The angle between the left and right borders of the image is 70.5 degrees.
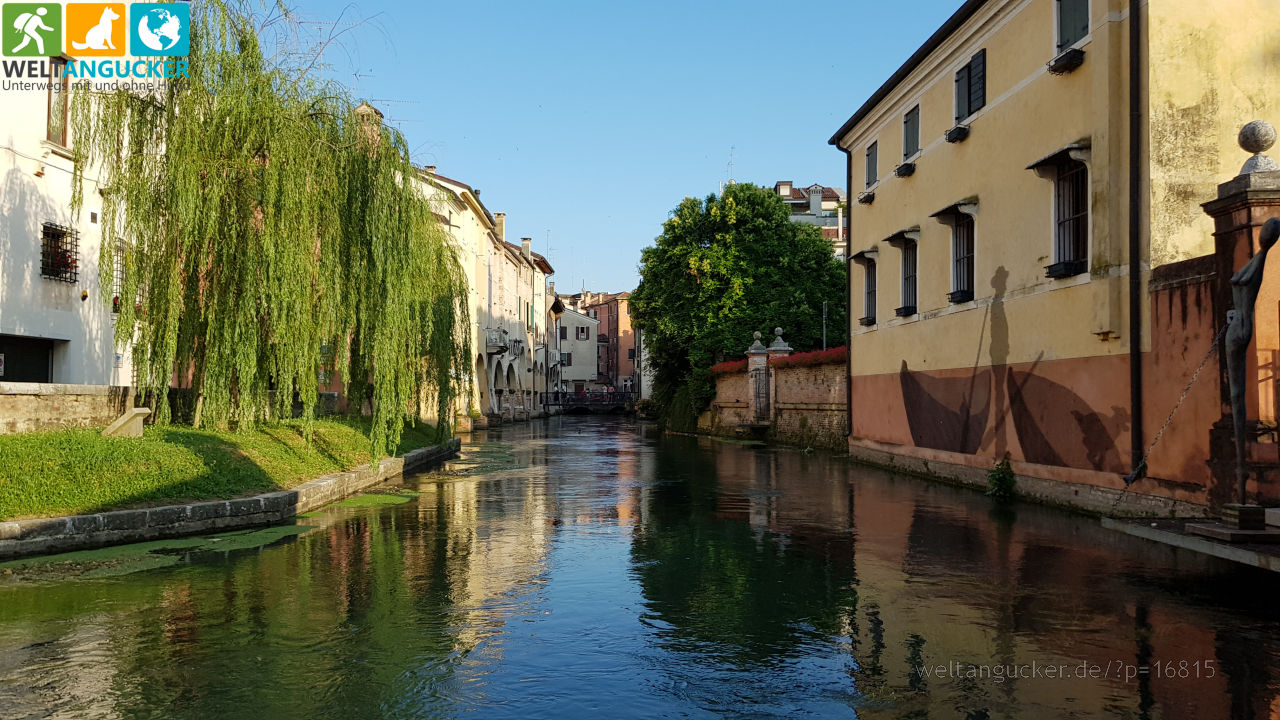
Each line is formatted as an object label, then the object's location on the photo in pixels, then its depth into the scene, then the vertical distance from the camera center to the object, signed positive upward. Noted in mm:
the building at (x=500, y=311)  47188 +5196
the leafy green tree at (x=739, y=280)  41062 +5125
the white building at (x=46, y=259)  17891 +2765
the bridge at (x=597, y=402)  83125 -1020
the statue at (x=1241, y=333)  7770 +523
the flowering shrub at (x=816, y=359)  26922 +1055
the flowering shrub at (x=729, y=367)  37291 +1022
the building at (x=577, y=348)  102062 +4856
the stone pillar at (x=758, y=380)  34438 +432
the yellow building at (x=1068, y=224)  11883 +2654
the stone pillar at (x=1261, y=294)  9219 +1107
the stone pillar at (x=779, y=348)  34719 +1661
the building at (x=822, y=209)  59262 +12683
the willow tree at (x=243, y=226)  13484 +2576
